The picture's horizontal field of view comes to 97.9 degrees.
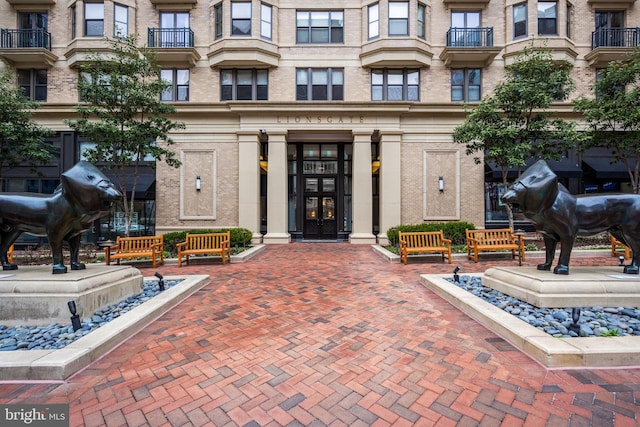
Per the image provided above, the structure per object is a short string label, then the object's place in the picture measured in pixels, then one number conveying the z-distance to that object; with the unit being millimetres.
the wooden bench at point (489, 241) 9320
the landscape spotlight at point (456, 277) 6309
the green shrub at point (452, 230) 11953
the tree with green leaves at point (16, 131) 11375
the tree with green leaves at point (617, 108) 10821
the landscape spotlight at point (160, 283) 5863
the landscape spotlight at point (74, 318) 3744
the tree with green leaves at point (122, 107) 10297
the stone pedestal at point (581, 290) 4434
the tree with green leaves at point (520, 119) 10555
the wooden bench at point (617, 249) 8794
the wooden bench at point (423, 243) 9094
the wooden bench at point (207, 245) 9133
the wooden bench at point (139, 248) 8664
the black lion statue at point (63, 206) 4727
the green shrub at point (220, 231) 11102
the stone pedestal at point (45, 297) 4195
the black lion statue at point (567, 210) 4848
